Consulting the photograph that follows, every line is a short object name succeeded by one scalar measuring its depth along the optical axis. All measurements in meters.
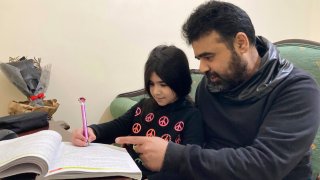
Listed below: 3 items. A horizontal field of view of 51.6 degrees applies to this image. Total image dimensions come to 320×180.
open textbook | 0.67
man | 0.80
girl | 1.10
